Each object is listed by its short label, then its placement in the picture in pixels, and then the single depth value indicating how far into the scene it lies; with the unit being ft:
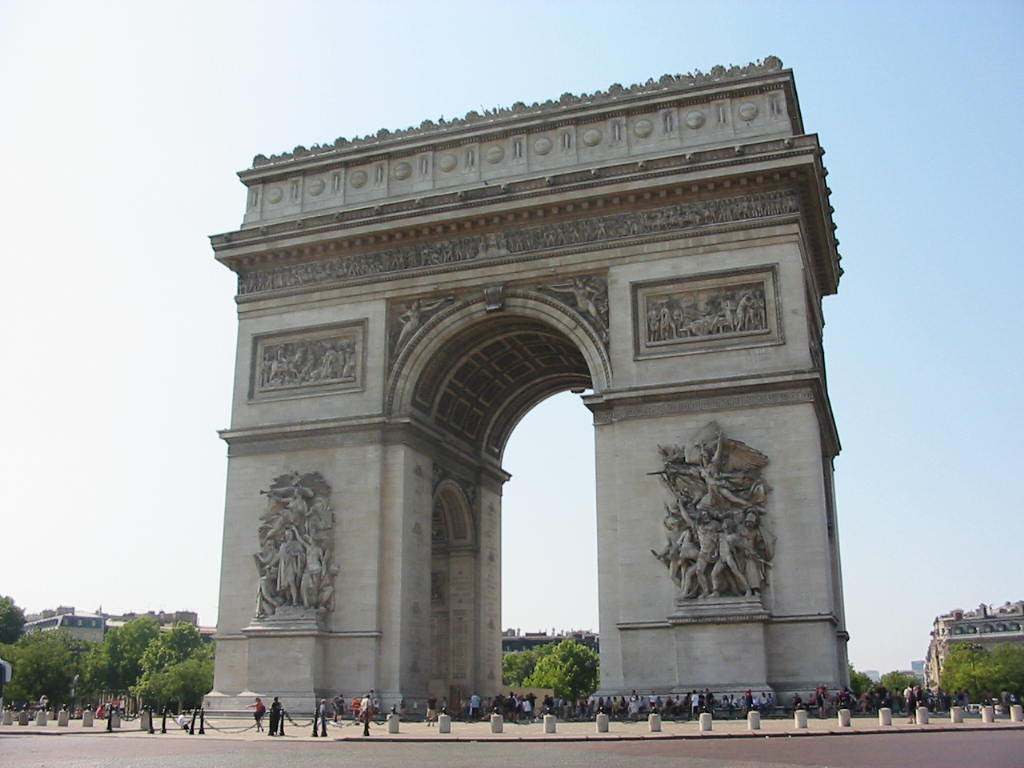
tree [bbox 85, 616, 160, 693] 281.33
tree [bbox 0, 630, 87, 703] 223.92
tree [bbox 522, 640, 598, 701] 277.87
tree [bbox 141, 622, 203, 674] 277.03
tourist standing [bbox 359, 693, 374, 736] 80.59
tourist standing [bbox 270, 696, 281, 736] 82.84
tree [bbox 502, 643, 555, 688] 340.59
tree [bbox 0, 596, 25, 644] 298.97
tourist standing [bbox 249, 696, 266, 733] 89.29
